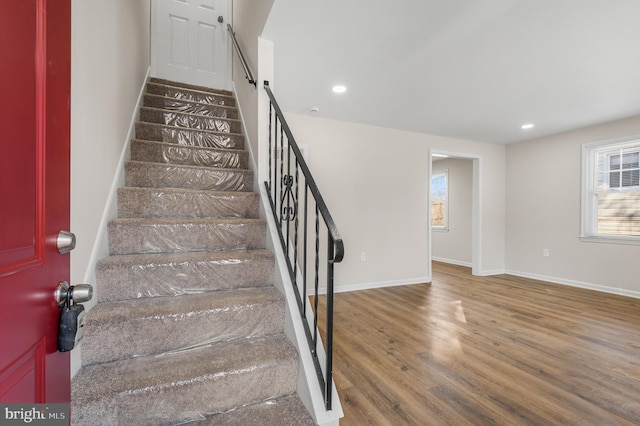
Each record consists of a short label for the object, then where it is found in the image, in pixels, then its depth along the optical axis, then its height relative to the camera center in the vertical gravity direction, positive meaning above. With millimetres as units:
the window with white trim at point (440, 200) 6375 +267
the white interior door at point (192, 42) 3607 +2191
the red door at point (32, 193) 516 +34
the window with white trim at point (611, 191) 3816 +307
